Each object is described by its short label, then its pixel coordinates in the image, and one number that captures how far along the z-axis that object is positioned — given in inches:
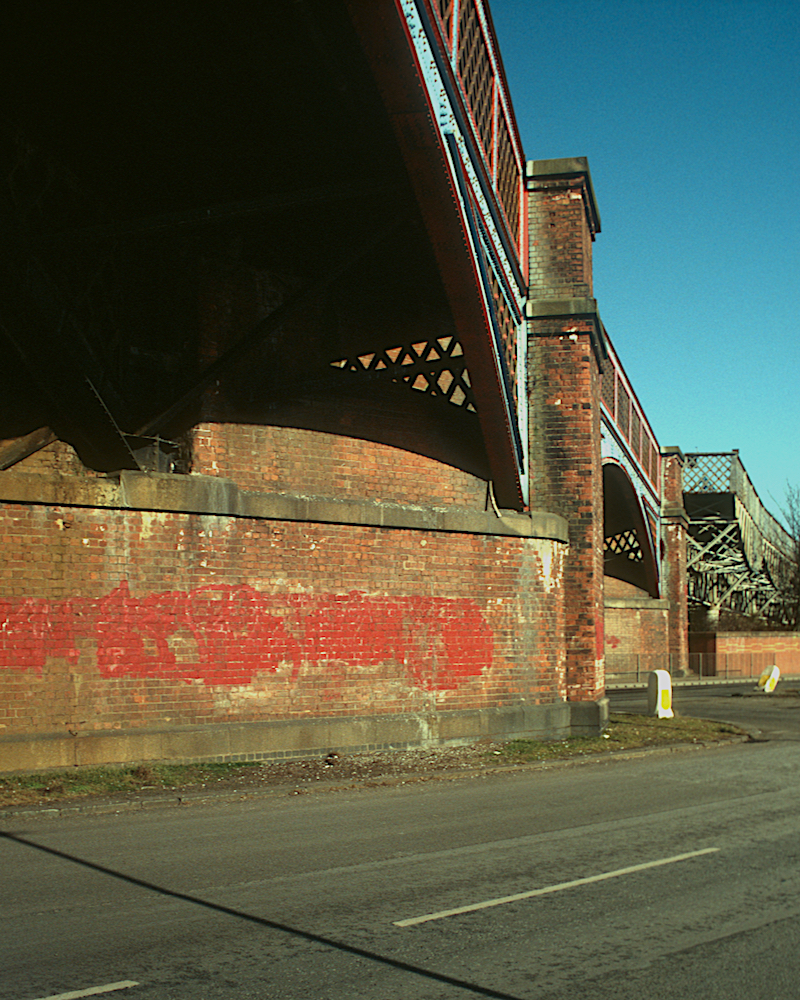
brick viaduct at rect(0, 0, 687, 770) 354.0
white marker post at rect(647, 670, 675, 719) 692.1
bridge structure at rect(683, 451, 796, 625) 1690.5
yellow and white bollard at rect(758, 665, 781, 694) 1071.6
